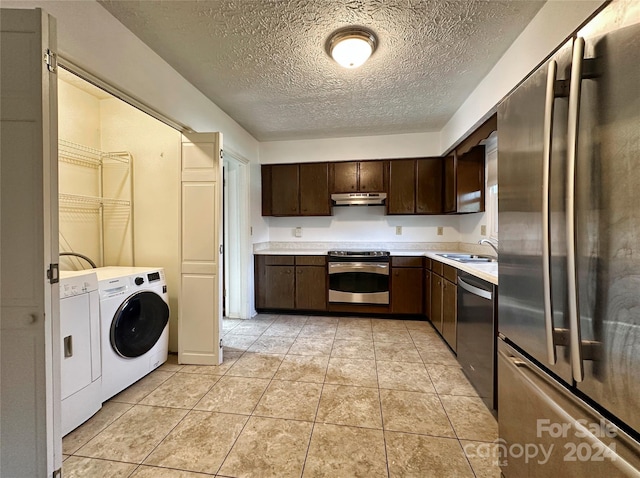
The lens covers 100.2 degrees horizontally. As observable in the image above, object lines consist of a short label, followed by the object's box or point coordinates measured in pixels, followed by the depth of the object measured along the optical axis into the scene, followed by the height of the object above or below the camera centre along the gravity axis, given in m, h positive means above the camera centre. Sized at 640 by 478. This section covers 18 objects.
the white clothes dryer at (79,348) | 1.56 -0.68
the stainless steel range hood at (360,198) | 3.74 +0.55
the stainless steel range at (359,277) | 3.53 -0.54
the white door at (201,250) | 2.35 -0.10
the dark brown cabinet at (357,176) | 3.79 +0.88
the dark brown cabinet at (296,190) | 3.91 +0.72
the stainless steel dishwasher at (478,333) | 1.68 -0.69
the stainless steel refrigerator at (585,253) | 0.64 -0.05
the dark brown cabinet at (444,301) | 2.43 -0.65
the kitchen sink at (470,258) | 2.62 -0.22
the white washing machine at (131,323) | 1.87 -0.66
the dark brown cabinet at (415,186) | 3.67 +0.71
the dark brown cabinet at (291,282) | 3.71 -0.62
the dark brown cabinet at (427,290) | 3.29 -0.66
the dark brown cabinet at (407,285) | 3.49 -0.63
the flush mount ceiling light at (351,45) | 1.72 +1.28
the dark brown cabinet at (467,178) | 3.02 +0.68
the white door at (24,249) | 1.05 -0.04
